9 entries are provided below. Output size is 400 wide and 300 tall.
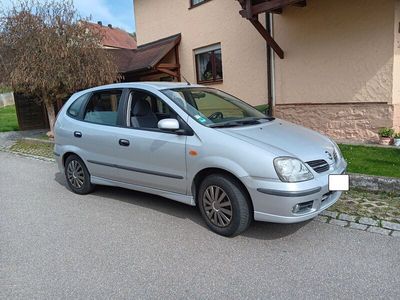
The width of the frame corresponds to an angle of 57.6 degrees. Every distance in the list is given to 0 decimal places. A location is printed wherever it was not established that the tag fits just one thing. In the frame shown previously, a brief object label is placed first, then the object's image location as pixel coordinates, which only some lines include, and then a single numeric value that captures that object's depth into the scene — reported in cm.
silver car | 359
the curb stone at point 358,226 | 404
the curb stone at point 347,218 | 427
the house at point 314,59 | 776
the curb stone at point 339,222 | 416
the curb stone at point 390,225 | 397
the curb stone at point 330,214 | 439
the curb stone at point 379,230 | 390
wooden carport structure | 1305
